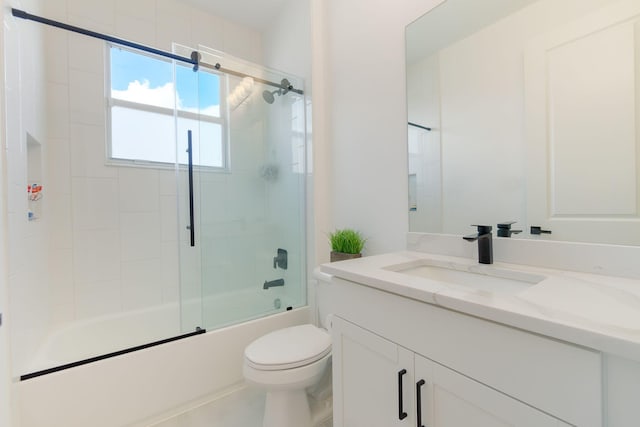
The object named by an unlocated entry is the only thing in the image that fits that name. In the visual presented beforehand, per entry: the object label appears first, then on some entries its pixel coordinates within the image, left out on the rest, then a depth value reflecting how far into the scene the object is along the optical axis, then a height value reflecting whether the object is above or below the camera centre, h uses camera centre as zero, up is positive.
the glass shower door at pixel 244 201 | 1.76 +0.09
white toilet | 1.17 -0.69
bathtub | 1.22 -0.82
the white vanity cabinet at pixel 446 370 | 0.50 -0.38
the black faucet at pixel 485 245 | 1.02 -0.13
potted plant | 1.62 -0.20
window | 1.75 +0.76
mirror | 0.84 +0.35
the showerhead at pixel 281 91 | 2.01 +0.92
